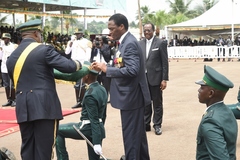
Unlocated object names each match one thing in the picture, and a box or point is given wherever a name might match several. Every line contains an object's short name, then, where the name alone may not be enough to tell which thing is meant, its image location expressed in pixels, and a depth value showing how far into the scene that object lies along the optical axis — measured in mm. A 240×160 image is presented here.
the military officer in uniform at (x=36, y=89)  3822
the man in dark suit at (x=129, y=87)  4508
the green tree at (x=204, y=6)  76475
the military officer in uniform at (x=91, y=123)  4664
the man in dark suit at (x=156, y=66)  6918
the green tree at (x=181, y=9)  74562
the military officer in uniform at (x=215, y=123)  2705
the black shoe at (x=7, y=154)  4605
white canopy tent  32688
